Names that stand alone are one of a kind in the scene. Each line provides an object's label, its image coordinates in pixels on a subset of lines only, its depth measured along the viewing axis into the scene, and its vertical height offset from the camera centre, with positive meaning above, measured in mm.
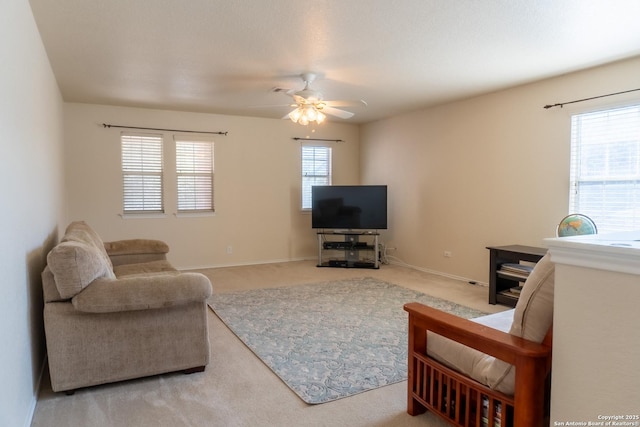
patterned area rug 2592 -1110
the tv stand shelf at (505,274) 4148 -753
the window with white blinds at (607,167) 3666 +353
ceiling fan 4016 +997
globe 3389 -193
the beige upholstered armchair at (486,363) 1522 -705
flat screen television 6387 -77
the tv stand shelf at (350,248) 6375 -747
